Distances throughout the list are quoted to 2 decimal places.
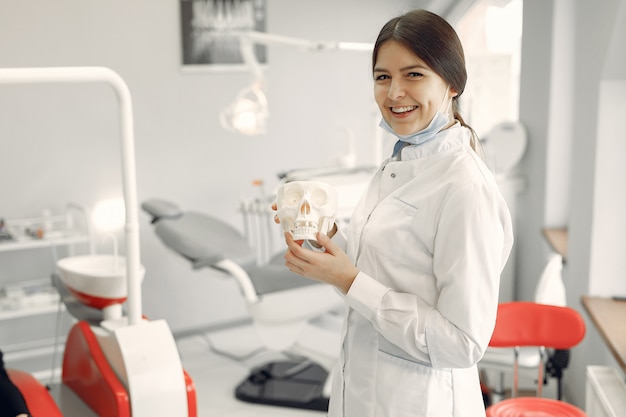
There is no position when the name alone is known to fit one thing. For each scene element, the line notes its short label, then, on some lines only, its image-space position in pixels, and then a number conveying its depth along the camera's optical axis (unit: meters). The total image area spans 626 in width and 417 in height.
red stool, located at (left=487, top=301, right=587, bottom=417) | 2.10
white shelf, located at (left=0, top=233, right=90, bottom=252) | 3.17
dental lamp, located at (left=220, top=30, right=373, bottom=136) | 3.20
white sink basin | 2.28
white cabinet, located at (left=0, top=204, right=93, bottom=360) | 3.24
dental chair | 3.07
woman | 1.16
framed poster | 3.90
